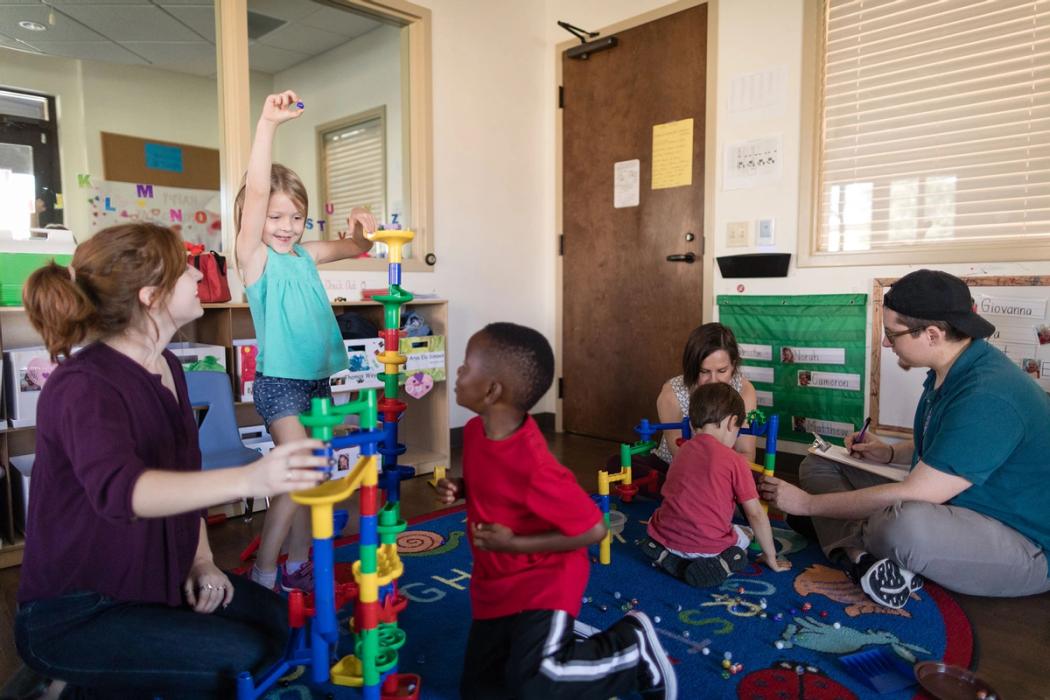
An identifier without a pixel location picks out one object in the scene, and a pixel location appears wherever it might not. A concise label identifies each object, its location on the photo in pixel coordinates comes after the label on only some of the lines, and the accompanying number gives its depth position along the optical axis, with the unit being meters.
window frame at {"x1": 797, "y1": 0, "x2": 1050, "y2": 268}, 3.23
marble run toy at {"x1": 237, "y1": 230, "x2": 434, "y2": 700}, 1.14
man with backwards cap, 1.90
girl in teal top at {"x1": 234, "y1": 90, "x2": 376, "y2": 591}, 1.86
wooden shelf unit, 2.37
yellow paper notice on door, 3.82
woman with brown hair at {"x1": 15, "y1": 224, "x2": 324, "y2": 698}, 1.11
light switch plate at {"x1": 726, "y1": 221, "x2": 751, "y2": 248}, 3.60
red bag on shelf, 2.84
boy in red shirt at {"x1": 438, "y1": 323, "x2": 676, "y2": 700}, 1.29
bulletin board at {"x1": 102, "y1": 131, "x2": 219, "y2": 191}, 4.85
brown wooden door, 3.84
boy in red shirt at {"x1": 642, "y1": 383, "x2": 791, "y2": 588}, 2.13
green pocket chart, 3.27
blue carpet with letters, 1.60
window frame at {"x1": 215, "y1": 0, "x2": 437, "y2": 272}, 3.72
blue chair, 2.67
